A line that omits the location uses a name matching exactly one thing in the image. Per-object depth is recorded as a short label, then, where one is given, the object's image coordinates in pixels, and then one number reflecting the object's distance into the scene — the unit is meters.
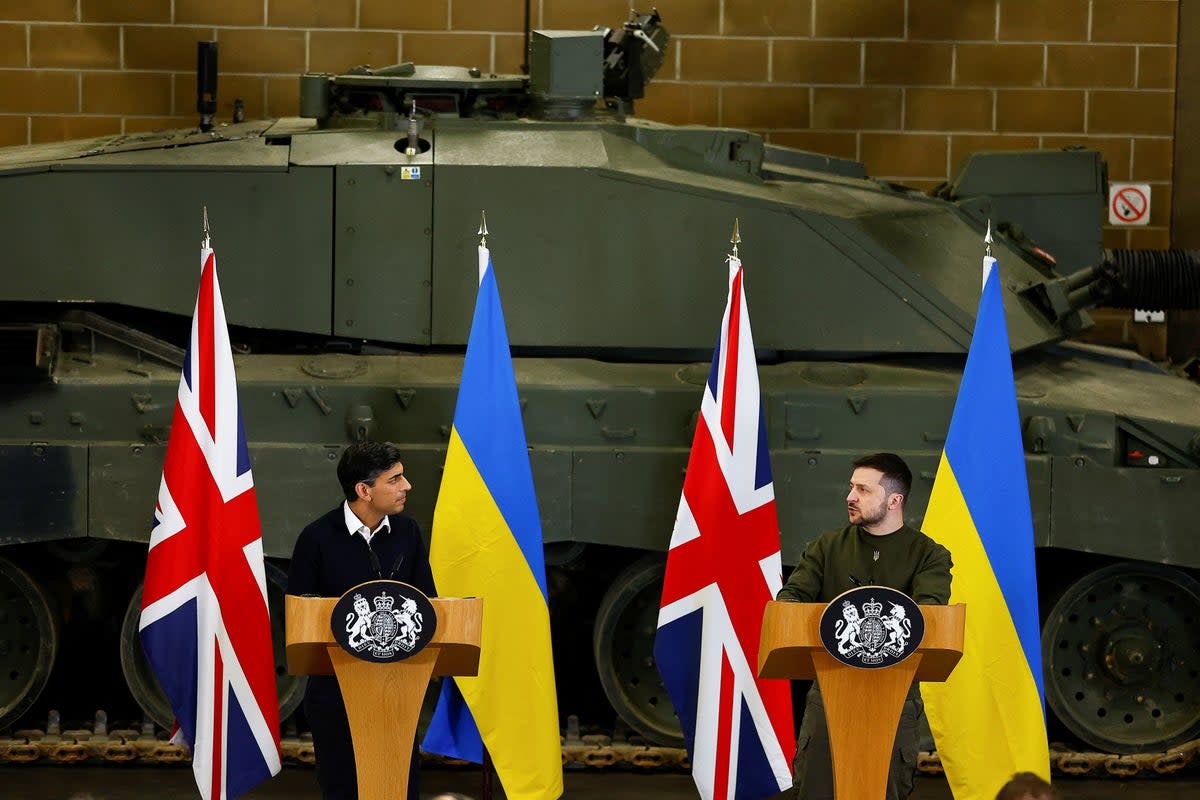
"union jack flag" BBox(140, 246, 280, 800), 15.23
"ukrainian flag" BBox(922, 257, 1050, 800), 15.28
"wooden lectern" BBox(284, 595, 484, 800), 11.39
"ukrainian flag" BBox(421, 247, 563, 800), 15.84
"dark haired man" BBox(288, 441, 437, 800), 12.78
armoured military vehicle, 17.06
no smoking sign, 27.11
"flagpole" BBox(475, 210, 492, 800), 15.67
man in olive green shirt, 12.05
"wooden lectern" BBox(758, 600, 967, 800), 11.20
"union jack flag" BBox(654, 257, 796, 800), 15.79
